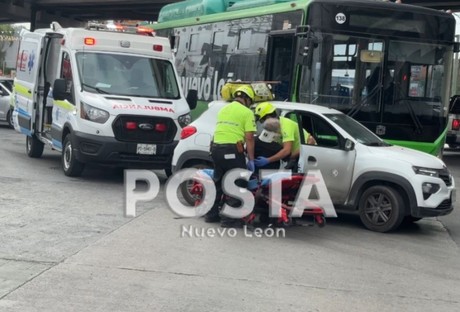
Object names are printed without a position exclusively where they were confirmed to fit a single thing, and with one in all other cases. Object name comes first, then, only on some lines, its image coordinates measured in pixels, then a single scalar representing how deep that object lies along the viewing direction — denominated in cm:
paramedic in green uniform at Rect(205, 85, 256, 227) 849
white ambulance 1164
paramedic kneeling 870
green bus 1127
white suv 890
